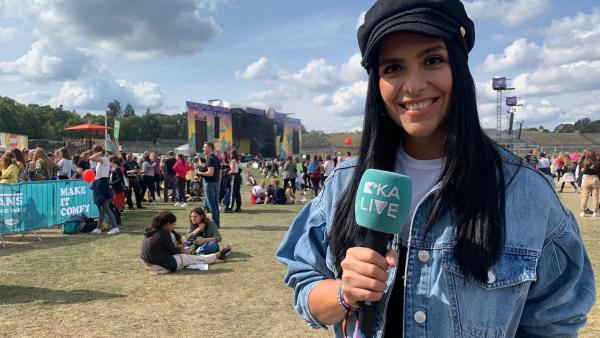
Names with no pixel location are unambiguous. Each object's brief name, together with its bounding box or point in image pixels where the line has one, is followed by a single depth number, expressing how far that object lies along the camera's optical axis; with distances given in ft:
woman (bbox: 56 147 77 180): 44.39
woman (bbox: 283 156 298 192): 61.70
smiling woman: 4.31
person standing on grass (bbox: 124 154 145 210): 51.86
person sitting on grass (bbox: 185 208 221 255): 27.91
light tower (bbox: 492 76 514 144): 216.74
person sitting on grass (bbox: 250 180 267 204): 58.95
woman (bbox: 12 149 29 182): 38.19
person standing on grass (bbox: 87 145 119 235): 35.17
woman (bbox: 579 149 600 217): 40.73
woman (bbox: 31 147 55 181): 42.14
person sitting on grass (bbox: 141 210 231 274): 24.45
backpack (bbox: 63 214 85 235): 36.09
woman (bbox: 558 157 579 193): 66.13
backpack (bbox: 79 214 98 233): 36.70
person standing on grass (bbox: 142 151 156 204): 54.95
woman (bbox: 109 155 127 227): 40.44
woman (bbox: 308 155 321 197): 63.31
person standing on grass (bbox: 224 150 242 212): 48.80
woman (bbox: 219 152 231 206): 51.47
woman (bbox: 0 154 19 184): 33.91
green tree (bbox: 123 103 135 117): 463.17
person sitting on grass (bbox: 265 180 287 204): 58.44
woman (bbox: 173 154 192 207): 54.19
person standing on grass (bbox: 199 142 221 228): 36.52
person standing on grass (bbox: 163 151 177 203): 56.13
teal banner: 31.86
